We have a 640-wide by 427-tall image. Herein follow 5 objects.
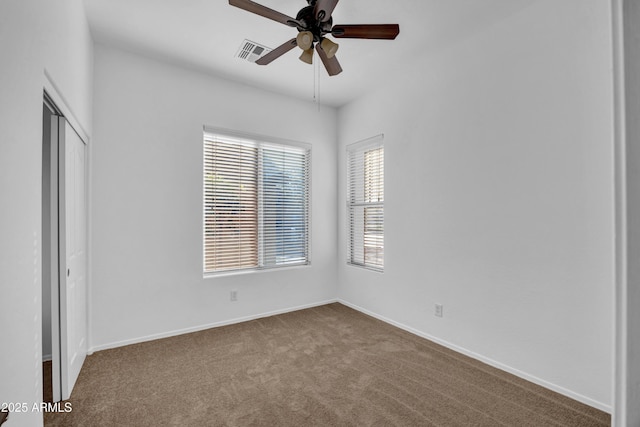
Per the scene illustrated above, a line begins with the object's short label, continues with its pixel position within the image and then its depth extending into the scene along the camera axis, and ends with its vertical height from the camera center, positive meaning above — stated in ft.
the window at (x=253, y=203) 12.06 +0.53
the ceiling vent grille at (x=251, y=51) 9.67 +5.35
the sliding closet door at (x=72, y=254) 6.99 -0.96
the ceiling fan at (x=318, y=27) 6.35 +4.18
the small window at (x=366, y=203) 12.96 +0.53
